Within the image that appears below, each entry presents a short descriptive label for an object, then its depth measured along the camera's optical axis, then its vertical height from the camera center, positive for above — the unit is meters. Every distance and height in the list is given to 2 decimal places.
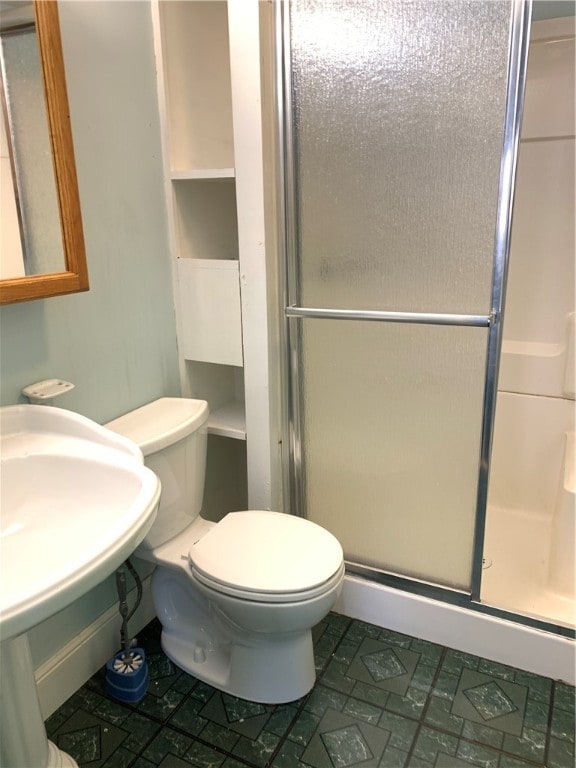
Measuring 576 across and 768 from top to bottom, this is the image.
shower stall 1.43 -0.14
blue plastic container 1.62 -1.26
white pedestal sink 1.10 -0.57
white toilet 1.44 -0.89
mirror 1.23 +0.14
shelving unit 1.62 +0.07
